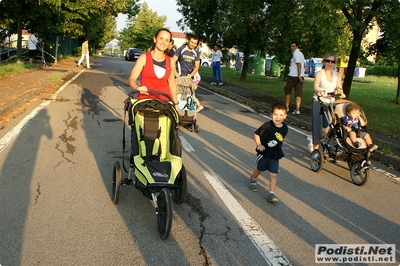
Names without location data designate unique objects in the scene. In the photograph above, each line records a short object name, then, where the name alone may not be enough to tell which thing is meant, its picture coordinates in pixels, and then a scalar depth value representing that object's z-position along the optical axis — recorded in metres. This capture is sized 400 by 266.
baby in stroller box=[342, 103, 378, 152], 6.69
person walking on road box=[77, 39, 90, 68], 27.64
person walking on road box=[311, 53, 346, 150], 7.55
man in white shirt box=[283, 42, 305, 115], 12.66
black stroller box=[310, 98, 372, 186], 6.48
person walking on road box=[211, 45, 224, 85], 21.55
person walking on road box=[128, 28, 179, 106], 5.30
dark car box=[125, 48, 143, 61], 50.62
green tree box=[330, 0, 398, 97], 11.70
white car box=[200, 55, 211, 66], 57.44
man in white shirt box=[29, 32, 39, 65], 24.61
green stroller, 4.63
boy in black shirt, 5.46
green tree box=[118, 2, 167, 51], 82.94
